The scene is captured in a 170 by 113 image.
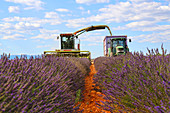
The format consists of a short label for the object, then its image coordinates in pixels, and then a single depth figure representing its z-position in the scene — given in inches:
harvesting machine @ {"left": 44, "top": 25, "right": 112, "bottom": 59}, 665.0
